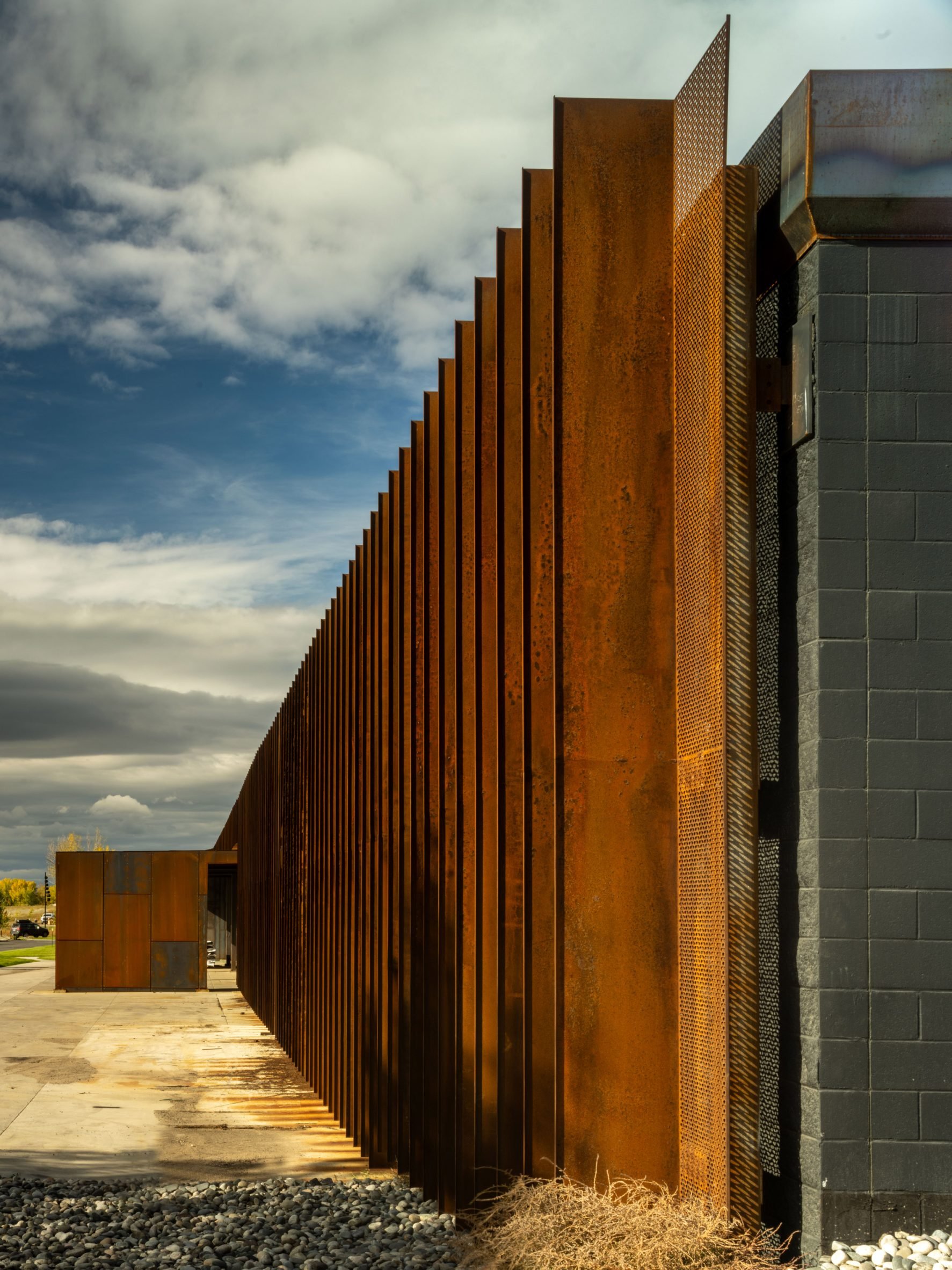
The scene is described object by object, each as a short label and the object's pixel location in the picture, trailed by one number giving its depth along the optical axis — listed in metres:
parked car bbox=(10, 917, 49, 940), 86.19
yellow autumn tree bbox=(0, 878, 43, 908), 173.75
